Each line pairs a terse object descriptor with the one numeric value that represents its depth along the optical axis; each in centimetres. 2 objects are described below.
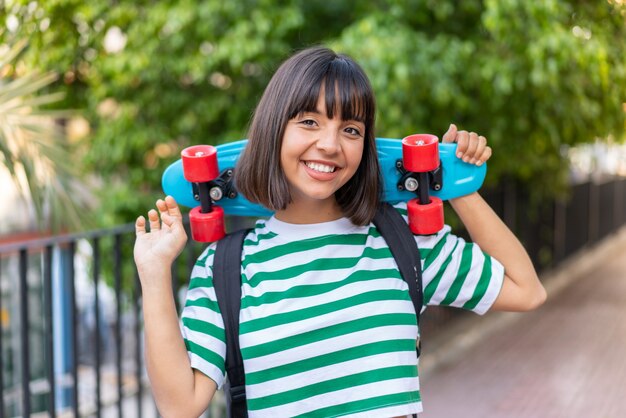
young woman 206
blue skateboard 217
